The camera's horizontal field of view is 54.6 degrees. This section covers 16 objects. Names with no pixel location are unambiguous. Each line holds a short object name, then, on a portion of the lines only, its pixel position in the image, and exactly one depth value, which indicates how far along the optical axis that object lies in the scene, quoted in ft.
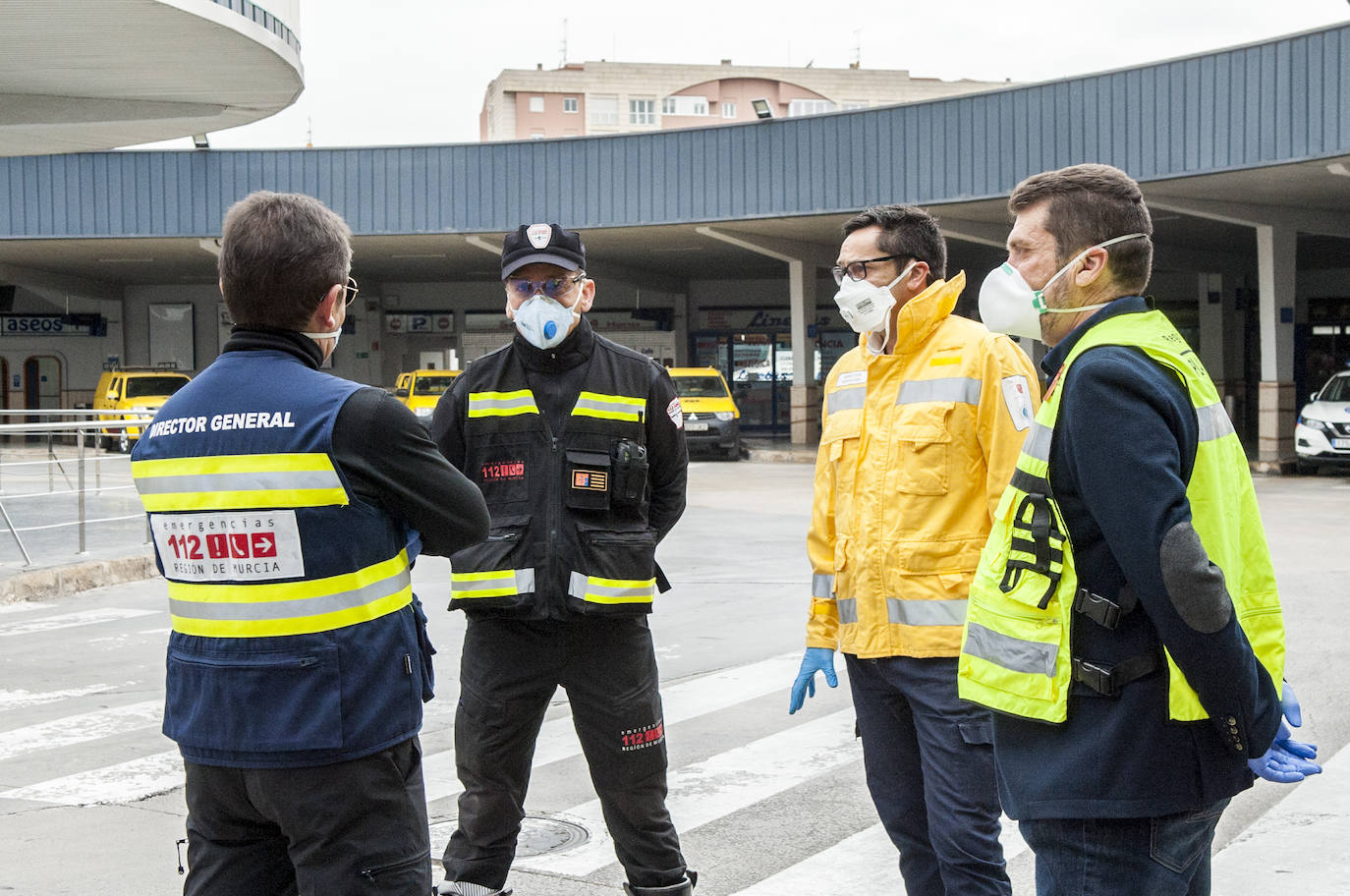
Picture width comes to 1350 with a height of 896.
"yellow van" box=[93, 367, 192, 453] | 93.35
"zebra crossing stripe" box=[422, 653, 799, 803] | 18.81
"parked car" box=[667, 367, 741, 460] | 86.79
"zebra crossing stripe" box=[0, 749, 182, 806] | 17.93
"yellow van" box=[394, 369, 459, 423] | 89.20
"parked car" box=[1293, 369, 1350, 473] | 64.34
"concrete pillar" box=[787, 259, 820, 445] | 95.14
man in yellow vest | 7.38
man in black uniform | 12.46
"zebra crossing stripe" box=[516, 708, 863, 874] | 15.47
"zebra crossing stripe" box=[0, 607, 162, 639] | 30.71
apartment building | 281.13
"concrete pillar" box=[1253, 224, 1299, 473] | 72.54
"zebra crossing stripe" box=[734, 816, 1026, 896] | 14.37
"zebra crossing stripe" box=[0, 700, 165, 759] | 20.68
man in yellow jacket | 10.89
